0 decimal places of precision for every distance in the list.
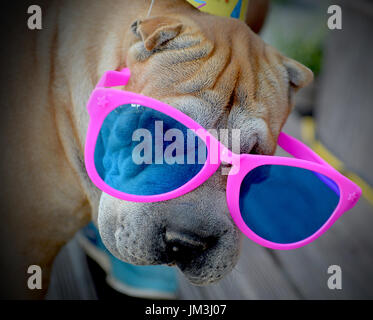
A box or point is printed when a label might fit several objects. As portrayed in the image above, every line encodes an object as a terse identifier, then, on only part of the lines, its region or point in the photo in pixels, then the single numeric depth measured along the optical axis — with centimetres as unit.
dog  73
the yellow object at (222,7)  75
